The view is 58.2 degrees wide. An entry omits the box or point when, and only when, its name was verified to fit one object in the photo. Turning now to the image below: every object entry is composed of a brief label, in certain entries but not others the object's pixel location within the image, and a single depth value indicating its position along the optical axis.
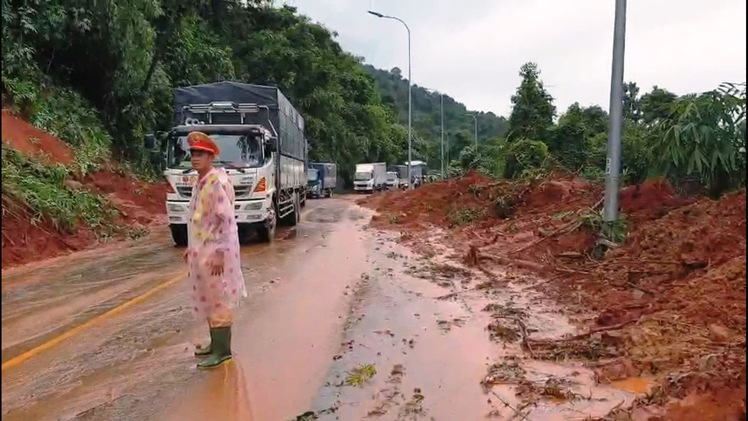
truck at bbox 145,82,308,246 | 13.66
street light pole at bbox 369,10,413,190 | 40.56
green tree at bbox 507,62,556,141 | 33.38
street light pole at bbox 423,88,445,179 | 57.62
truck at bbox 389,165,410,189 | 66.11
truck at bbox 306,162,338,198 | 42.41
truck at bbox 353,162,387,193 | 52.41
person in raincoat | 5.47
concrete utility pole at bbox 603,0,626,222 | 10.02
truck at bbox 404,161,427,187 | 63.78
